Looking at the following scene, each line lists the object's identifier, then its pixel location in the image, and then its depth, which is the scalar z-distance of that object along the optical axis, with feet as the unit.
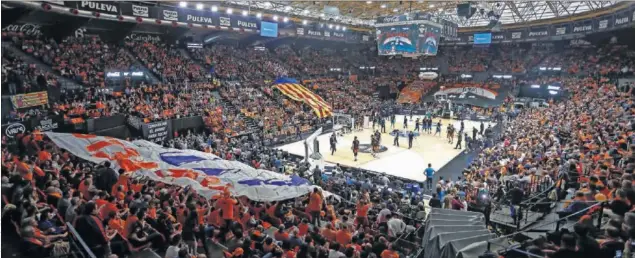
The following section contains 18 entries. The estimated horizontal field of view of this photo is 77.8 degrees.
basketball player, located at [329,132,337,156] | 77.87
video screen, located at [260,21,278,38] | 105.70
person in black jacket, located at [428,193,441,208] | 37.08
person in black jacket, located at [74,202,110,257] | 20.15
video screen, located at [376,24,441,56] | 72.23
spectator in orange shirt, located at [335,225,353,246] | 26.36
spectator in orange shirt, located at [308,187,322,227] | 32.25
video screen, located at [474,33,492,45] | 144.36
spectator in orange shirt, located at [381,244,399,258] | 22.85
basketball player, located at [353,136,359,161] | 73.05
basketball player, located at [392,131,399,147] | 84.43
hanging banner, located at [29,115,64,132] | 53.11
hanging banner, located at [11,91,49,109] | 55.31
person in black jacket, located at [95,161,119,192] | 30.81
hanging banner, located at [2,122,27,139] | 49.19
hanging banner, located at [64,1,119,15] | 66.13
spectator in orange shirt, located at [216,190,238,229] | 27.91
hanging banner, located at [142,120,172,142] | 66.03
